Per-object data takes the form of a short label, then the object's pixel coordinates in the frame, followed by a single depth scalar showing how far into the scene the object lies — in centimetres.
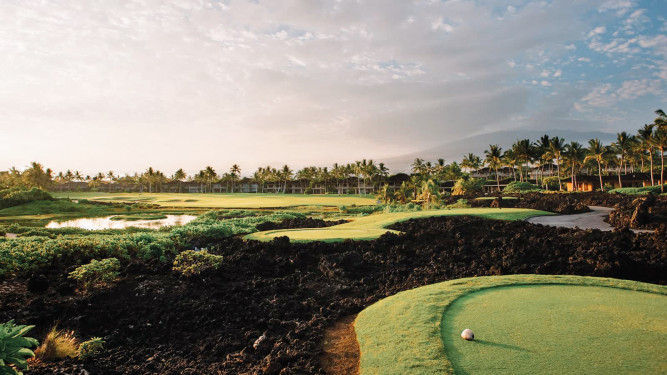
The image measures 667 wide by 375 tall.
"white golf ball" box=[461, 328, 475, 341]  620
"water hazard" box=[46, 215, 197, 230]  3484
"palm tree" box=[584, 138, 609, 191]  6831
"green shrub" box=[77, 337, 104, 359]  694
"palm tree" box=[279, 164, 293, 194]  13525
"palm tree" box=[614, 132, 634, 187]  7144
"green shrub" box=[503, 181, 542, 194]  6906
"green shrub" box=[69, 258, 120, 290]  1032
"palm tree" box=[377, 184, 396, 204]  5852
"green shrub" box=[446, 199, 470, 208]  4179
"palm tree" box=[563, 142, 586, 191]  6912
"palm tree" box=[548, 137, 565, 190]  7094
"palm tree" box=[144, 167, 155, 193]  13575
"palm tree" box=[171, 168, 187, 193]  15184
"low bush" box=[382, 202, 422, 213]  3931
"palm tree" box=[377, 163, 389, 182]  11188
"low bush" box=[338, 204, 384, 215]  4657
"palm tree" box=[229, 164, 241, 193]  14120
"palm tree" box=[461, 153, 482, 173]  11012
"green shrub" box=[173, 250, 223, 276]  1168
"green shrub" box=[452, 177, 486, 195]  6969
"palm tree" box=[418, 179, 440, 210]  4115
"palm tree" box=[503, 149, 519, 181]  8385
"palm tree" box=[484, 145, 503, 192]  8781
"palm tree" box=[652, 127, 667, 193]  5284
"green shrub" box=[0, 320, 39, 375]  381
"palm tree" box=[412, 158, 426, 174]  11530
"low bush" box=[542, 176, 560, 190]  7600
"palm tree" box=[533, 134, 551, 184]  7712
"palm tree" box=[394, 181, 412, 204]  5937
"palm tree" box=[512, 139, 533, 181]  7944
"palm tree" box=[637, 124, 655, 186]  5848
